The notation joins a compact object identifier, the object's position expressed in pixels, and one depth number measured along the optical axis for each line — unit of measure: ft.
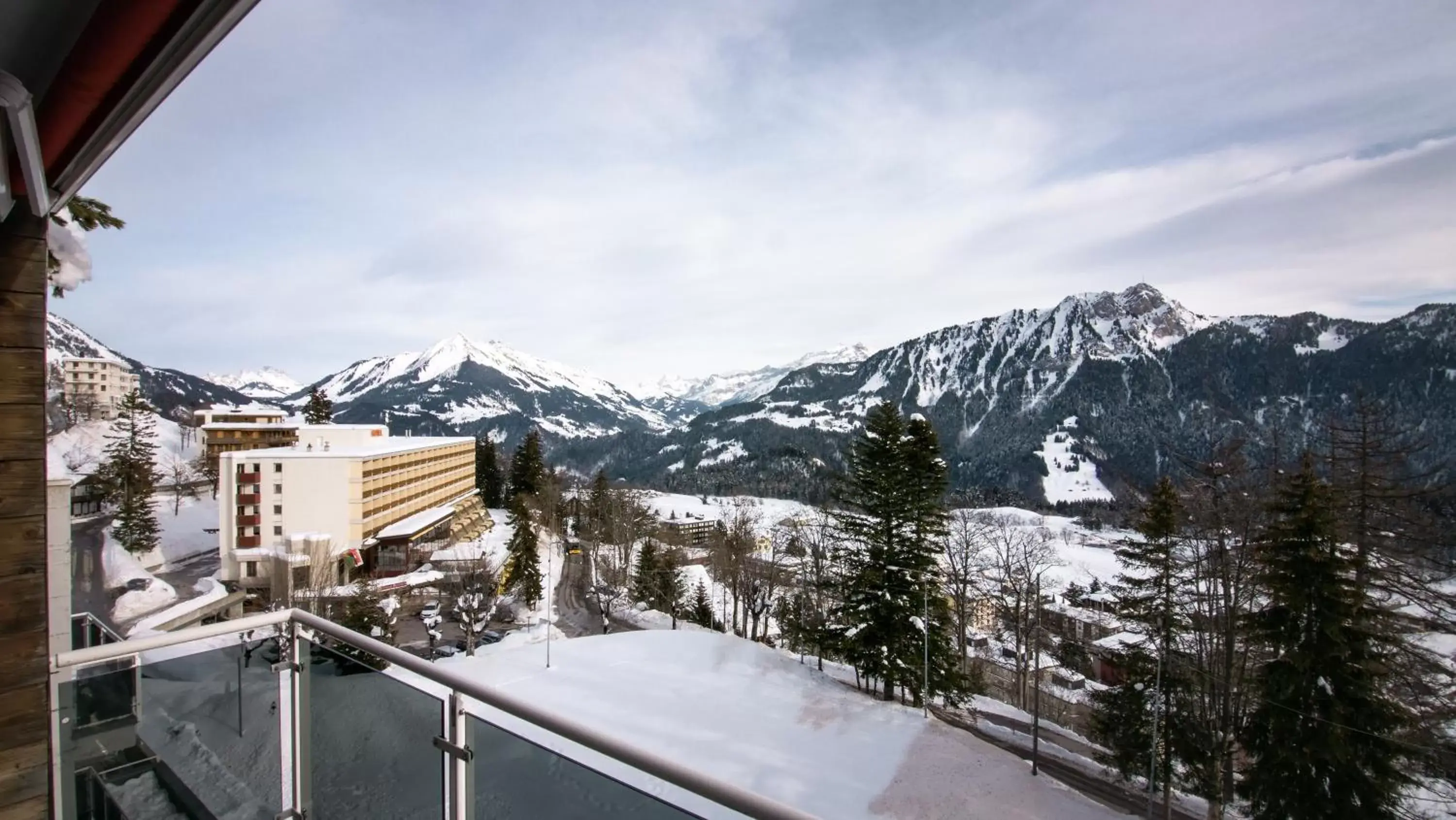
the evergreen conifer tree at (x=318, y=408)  164.35
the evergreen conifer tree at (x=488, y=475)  190.49
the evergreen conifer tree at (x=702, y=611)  110.93
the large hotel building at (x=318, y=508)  92.07
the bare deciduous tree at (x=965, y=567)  78.18
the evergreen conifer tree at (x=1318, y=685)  31.63
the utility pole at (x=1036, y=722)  49.03
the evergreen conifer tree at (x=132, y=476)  90.36
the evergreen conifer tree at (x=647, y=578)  110.73
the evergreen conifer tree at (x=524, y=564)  98.27
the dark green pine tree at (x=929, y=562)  60.59
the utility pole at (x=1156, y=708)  43.80
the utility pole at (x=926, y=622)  58.85
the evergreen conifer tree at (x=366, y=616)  55.88
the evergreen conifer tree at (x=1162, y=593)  45.09
